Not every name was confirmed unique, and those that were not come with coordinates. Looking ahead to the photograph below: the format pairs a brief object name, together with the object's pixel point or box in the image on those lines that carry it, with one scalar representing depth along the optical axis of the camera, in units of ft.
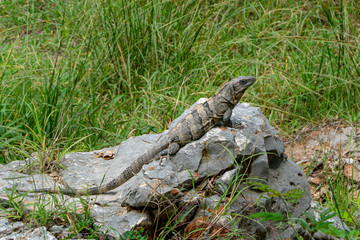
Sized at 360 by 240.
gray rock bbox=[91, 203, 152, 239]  19.06
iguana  23.29
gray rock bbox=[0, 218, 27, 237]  18.76
